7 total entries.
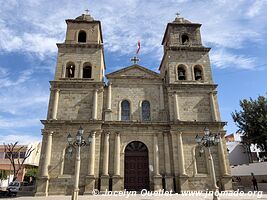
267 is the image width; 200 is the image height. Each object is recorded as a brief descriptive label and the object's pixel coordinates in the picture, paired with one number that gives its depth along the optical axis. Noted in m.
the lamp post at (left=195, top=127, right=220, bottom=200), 12.98
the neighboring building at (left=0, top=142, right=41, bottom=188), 40.31
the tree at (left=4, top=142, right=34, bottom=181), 42.07
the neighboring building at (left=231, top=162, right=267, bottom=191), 21.22
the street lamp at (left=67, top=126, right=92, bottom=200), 11.80
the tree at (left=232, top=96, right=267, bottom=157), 25.83
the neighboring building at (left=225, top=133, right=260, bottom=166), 35.72
